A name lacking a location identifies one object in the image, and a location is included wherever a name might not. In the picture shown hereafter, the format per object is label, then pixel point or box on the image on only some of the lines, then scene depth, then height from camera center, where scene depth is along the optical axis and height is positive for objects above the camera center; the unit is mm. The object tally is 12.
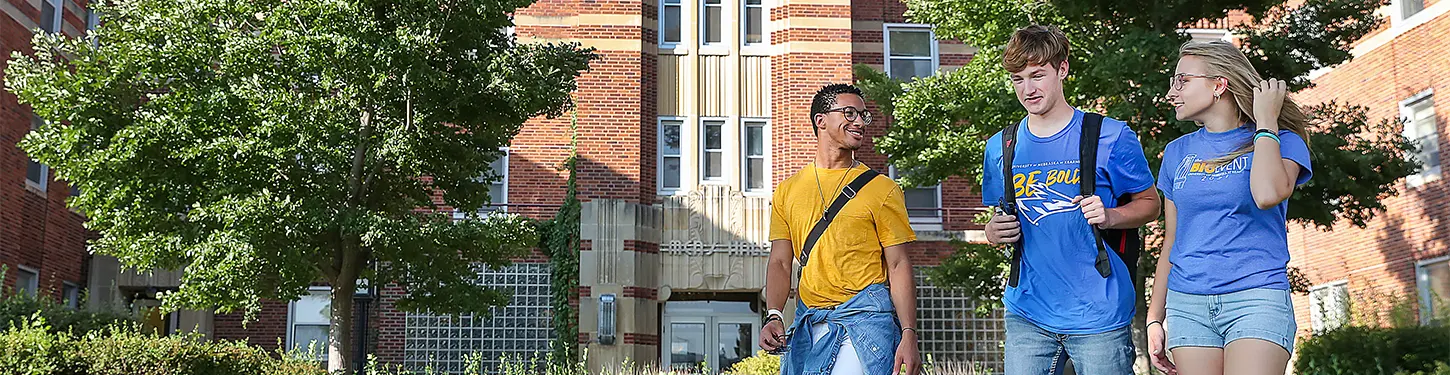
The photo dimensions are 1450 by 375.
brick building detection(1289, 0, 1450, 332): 19156 +2397
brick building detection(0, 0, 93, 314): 18531 +2130
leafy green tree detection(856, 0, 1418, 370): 13661 +2942
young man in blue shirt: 3953 +366
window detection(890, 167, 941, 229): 22062 +2372
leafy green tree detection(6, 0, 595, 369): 12570 +2310
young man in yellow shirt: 4582 +284
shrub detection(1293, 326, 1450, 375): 12398 -174
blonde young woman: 3898 +378
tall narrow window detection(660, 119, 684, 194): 21797 +3206
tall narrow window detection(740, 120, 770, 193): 21797 +3193
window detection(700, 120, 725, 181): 21812 +3303
